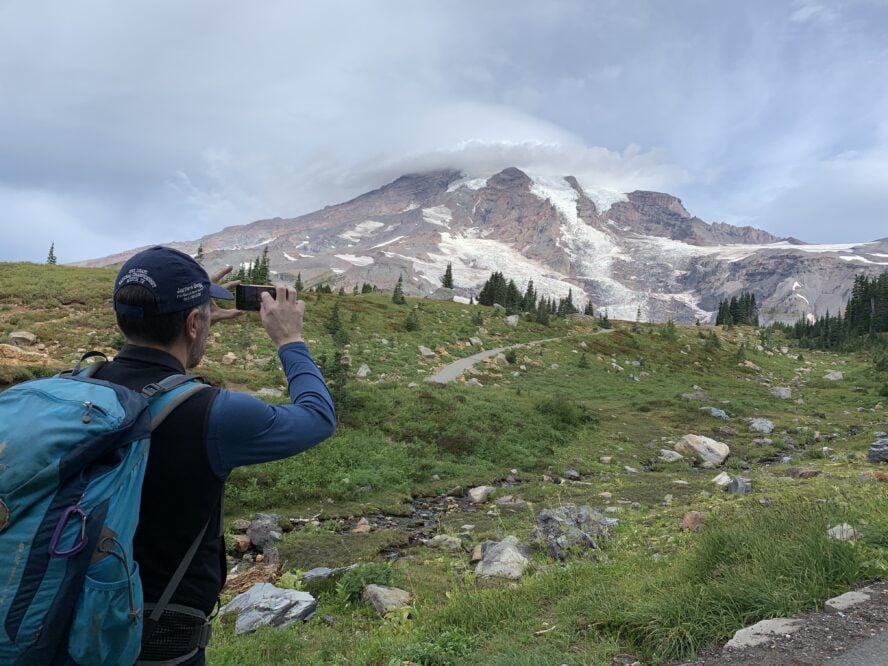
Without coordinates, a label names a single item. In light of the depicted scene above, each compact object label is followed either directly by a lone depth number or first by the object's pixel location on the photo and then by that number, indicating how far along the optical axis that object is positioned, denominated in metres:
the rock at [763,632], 3.70
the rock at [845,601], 3.96
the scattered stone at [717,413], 23.75
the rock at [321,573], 7.44
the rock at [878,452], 13.23
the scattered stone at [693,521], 7.79
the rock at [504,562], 7.04
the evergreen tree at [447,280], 103.09
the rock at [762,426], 21.52
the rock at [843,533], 4.87
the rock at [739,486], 10.64
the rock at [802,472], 12.07
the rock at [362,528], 10.52
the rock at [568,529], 7.68
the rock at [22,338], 21.66
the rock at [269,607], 5.79
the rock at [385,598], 6.19
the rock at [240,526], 10.05
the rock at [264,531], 9.47
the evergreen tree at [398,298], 53.34
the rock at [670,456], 17.42
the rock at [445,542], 9.18
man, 2.33
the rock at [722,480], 12.35
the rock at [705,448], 17.42
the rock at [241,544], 9.30
